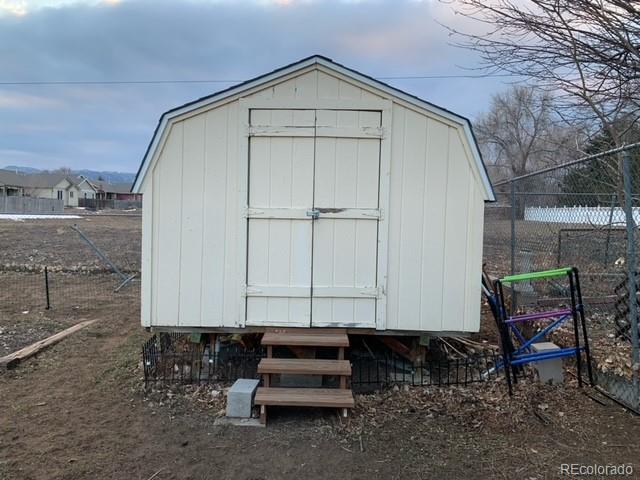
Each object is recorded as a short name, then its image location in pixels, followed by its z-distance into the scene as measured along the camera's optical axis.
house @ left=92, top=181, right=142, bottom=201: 88.75
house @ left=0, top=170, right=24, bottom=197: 64.69
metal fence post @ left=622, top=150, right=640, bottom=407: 3.82
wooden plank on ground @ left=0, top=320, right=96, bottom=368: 5.16
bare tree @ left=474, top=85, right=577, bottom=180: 35.34
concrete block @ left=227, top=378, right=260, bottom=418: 3.99
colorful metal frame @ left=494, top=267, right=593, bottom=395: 4.22
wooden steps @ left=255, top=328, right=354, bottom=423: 3.91
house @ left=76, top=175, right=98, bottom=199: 79.94
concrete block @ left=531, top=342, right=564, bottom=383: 4.57
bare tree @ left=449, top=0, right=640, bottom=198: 3.88
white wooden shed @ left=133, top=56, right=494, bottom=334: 4.71
